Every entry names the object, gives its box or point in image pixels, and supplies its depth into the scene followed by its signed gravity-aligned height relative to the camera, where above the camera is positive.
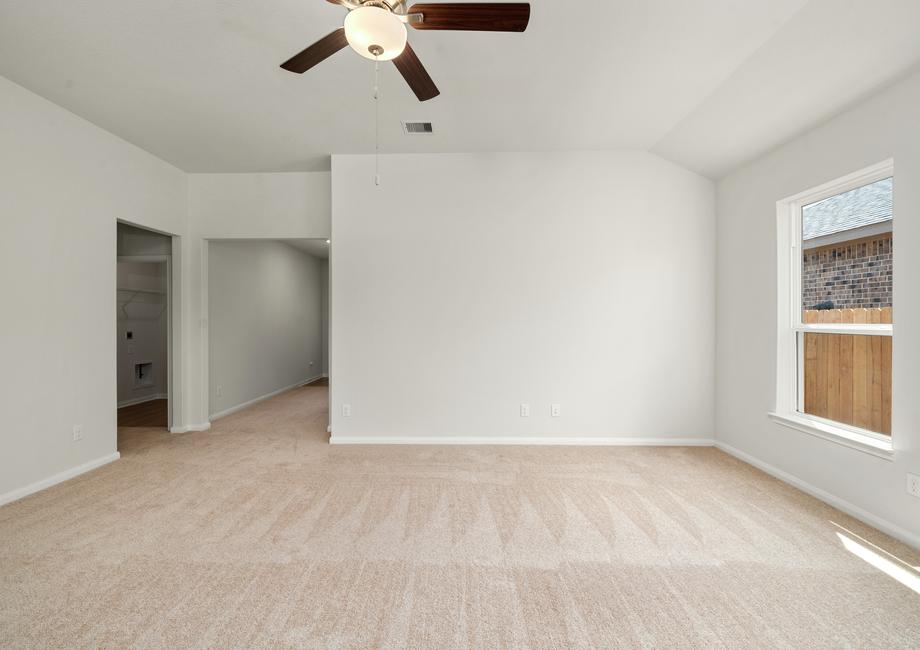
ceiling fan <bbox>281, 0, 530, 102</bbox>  1.56 +1.23
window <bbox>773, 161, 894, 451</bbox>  2.40 +0.10
